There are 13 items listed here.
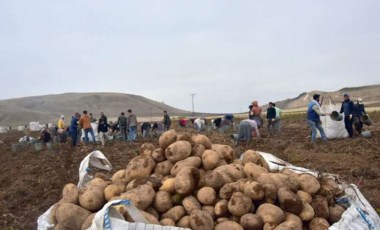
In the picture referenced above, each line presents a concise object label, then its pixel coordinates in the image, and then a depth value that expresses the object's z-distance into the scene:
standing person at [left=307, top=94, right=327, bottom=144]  12.95
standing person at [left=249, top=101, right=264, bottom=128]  17.00
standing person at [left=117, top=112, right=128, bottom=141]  19.72
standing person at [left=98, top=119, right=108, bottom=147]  18.47
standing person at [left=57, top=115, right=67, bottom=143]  19.99
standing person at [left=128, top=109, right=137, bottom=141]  18.89
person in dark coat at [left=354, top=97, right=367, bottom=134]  14.92
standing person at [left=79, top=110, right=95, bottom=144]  17.56
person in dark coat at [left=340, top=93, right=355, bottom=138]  14.44
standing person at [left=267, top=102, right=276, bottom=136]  17.06
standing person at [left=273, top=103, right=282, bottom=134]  17.62
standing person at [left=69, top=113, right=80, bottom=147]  17.89
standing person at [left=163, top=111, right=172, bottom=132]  20.84
